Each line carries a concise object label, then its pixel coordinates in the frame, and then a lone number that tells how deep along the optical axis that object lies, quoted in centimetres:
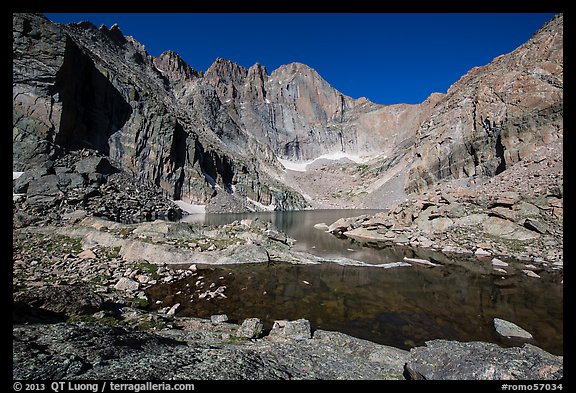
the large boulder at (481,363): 632
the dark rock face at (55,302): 945
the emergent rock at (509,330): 1190
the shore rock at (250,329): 1055
